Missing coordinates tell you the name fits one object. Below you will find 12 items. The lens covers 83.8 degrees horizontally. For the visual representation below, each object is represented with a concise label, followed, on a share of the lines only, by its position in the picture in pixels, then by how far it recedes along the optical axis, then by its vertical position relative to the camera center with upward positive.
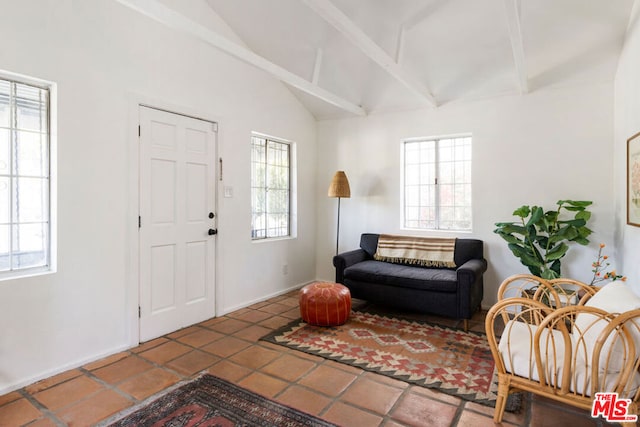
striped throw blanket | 3.97 -0.47
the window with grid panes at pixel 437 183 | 4.22 +0.32
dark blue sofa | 3.29 -0.72
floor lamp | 4.49 +0.29
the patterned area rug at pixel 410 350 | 2.36 -1.13
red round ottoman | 3.34 -0.91
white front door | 3.09 -0.12
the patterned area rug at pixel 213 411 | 1.95 -1.17
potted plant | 3.26 -0.22
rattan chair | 1.55 -0.71
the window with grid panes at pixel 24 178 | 2.35 +0.20
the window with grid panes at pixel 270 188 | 4.29 +0.27
